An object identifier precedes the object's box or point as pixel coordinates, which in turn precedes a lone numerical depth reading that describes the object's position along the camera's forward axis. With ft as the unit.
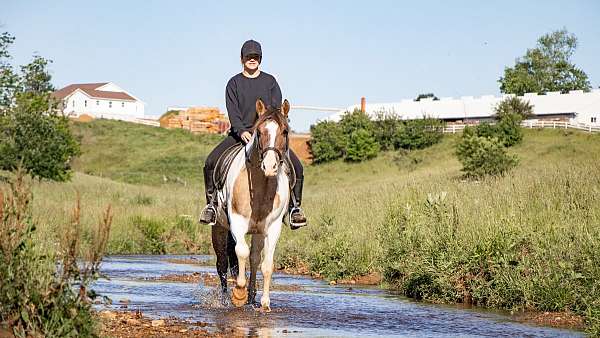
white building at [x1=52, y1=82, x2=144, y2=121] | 505.66
